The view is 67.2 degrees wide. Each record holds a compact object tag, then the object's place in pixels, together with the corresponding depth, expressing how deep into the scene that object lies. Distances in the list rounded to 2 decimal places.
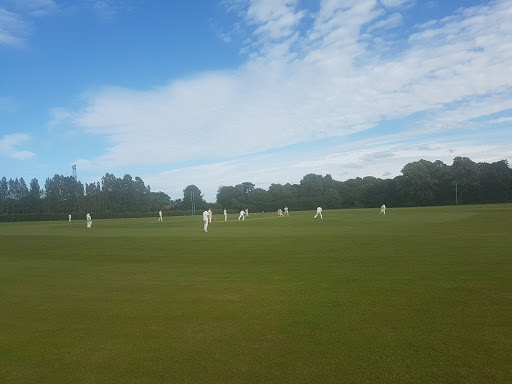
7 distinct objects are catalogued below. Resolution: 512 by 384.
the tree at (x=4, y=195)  121.62
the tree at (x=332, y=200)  118.62
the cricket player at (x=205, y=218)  31.00
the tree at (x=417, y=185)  103.94
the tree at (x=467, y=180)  102.06
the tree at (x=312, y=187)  147.50
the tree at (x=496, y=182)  100.62
